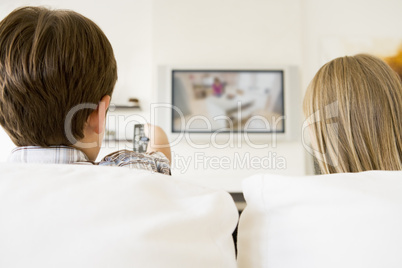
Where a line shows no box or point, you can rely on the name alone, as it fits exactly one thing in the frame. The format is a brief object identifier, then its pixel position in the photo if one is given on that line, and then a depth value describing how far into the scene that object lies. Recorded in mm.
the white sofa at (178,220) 380
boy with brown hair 621
